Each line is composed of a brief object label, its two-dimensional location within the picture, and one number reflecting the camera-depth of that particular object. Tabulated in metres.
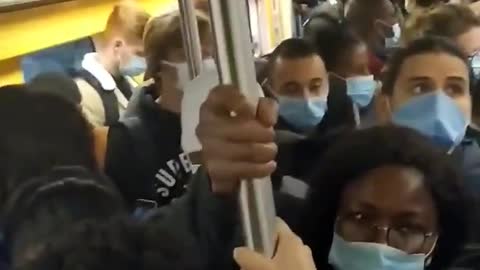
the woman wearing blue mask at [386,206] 1.12
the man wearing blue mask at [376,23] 2.36
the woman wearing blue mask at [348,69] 1.95
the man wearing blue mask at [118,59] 1.98
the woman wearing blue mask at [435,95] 1.48
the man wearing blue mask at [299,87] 1.78
